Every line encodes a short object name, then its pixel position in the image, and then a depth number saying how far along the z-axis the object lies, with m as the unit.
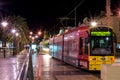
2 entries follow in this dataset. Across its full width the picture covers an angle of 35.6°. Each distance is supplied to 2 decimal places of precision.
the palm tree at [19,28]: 30.64
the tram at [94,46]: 12.16
